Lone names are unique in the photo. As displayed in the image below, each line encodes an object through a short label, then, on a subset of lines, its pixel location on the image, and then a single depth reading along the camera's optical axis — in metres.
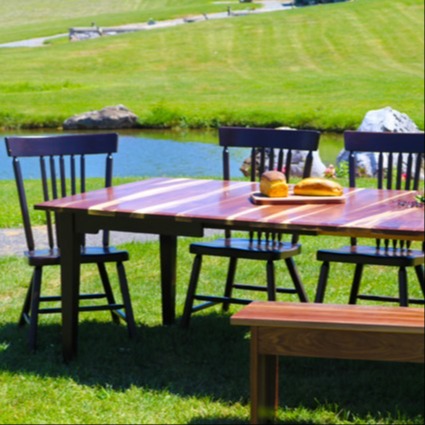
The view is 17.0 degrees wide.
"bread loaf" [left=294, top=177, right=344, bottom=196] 6.73
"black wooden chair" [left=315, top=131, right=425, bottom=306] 7.09
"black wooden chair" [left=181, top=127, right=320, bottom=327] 7.27
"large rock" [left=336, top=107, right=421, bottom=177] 16.60
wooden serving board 6.54
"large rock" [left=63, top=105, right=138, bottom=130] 22.88
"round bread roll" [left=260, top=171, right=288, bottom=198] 6.64
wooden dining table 5.87
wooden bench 5.14
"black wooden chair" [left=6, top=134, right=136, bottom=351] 7.14
